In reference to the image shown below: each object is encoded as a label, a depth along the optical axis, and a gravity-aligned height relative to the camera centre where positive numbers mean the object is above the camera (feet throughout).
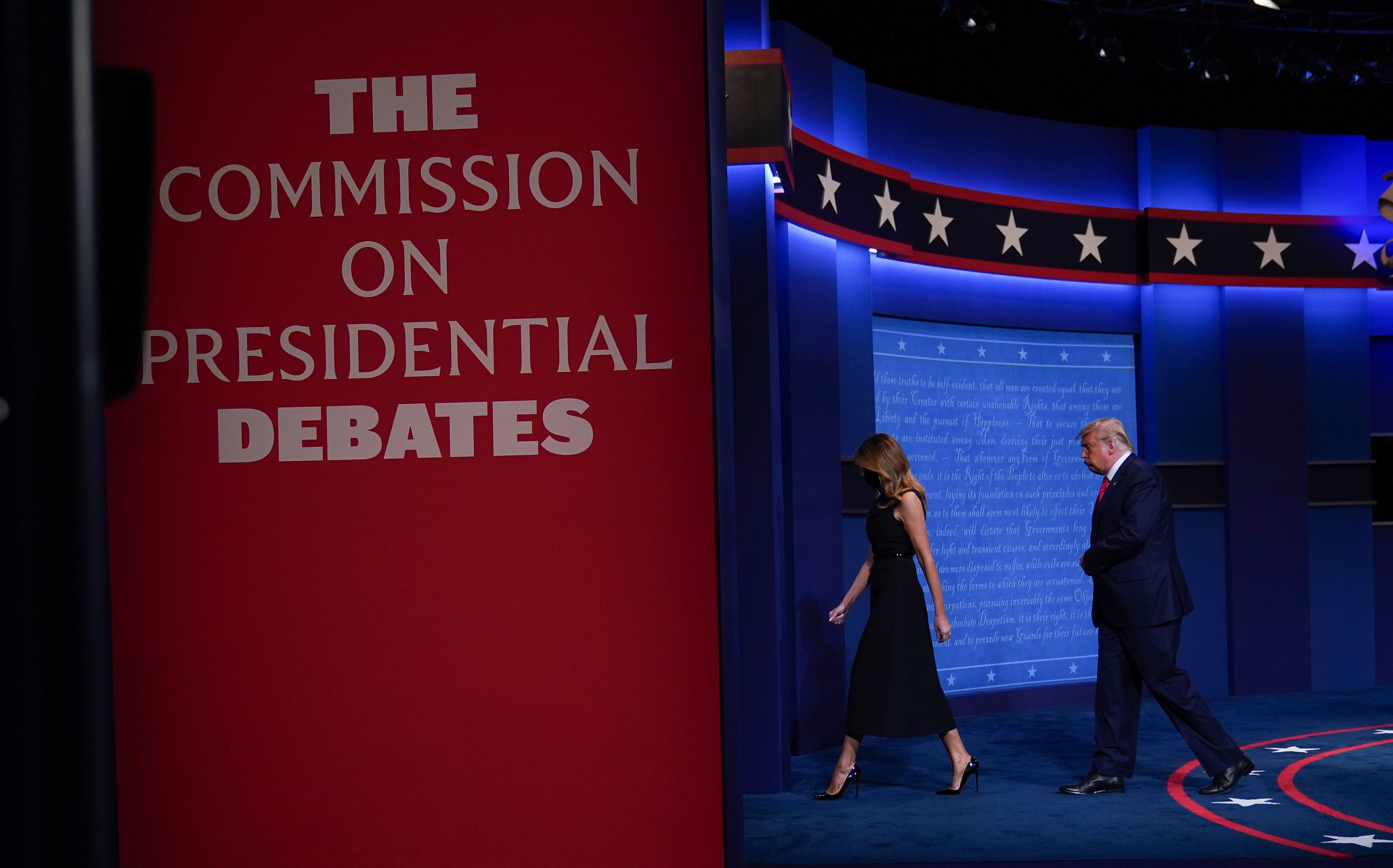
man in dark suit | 15.93 -2.60
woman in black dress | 16.12 -2.86
